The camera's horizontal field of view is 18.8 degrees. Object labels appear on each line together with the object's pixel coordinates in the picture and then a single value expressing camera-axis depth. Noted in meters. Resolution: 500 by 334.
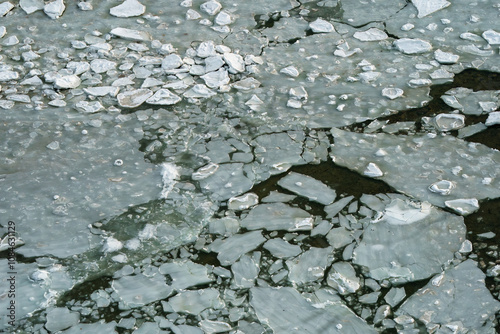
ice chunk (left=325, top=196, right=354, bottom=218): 24.54
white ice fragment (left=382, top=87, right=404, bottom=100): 26.70
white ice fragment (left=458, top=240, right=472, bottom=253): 23.93
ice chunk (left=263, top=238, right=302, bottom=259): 23.93
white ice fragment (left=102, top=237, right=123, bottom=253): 24.00
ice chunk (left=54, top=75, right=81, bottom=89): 27.00
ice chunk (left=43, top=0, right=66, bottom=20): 29.24
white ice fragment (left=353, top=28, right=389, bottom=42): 28.35
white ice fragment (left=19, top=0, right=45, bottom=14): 29.43
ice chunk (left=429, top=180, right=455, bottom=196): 24.76
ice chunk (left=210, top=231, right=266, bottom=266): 23.89
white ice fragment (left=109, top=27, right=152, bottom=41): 28.43
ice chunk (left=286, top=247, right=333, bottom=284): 23.62
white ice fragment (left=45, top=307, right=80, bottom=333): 23.02
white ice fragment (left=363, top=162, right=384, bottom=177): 25.12
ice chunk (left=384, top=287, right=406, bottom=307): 23.29
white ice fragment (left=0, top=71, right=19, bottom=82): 27.32
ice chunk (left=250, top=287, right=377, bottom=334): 22.99
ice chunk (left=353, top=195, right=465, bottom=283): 23.70
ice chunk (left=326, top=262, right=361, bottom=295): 23.43
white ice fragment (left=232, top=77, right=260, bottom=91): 26.98
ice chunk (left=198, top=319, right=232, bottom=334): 22.92
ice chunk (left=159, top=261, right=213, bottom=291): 23.56
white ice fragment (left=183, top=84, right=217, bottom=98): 26.75
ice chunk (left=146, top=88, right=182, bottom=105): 26.60
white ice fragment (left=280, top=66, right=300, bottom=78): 27.32
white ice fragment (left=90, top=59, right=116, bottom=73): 27.48
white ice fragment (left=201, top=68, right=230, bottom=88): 27.00
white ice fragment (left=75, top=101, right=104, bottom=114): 26.50
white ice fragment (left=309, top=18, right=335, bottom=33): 28.65
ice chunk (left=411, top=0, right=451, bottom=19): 29.14
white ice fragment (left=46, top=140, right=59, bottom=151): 25.74
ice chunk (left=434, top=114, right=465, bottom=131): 26.04
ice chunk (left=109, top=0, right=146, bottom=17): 29.29
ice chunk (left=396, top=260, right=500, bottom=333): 23.02
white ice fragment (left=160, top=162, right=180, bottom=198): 24.89
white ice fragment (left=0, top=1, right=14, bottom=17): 29.35
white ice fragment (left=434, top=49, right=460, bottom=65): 27.60
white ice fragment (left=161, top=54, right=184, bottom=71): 27.49
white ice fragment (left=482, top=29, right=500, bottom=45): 28.17
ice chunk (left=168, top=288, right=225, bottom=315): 23.24
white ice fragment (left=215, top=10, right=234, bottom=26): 28.93
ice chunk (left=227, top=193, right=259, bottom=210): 24.64
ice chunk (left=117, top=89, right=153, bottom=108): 26.63
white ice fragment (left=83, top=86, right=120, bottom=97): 26.85
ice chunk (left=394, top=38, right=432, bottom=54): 27.92
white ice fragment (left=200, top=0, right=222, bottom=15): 29.29
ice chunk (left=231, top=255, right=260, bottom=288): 23.56
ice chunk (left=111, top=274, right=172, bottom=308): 23.34
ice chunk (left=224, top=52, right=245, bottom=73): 27.35
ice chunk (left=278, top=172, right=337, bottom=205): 24.79
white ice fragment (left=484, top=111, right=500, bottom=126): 26.06
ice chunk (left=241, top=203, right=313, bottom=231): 24.33
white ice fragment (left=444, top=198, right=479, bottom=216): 24.50
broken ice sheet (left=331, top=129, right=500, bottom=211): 24.87
